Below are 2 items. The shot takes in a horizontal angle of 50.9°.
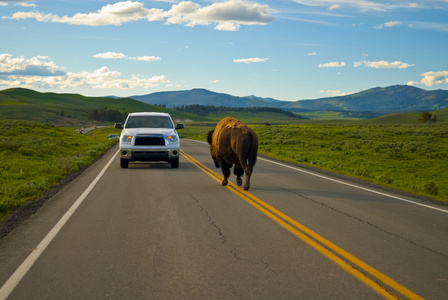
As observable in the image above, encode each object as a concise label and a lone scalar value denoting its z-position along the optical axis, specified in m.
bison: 11.52
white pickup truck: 17.14
